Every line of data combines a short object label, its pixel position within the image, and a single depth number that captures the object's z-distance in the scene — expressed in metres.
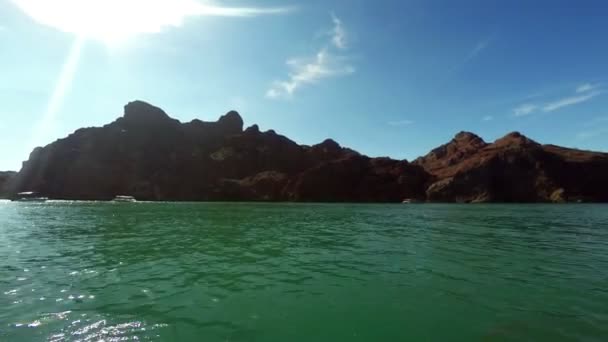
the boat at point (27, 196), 178.62
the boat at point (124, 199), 165.52
